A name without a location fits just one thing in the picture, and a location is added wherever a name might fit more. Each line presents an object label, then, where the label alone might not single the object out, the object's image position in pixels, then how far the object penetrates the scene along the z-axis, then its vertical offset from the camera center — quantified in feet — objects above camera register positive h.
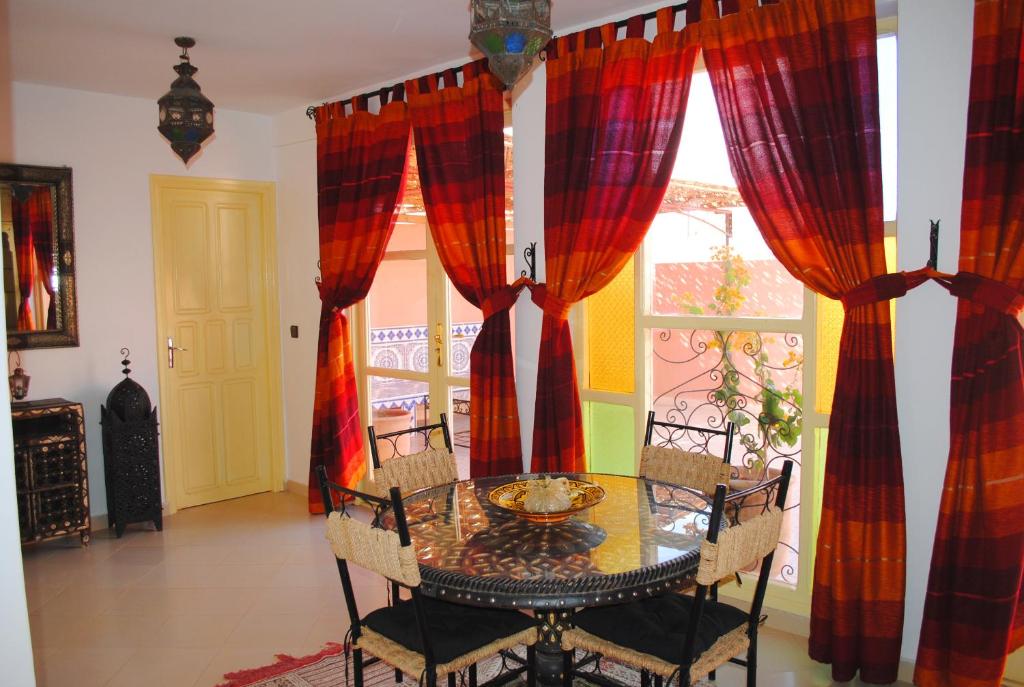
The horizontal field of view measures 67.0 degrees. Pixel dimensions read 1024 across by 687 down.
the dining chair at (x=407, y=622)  6.89 -3.36
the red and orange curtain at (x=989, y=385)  8.10 -1.05
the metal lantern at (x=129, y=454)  15.24 -3.18
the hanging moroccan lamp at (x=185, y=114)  12.02 +2.79
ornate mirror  14.61 +0.72
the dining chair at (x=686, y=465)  9.50 -2.22
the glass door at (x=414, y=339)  15.31 -0.99
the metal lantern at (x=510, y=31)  6.94 +2.34
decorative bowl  8.00 -2.30
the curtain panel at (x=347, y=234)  14.93 +1.16
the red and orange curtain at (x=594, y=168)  10.76 +1.77
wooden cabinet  13.96 -3.23
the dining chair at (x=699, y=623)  6.77 -3.35
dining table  6.71 -2.48
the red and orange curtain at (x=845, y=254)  9.02 +0.41
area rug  9.68 -4.87
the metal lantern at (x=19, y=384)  14.24 -1.66
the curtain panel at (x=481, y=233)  12.89 +0.98
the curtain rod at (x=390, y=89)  10.64 +3.86
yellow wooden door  16.80 -1.05
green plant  10.75 -1.34
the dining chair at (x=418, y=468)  9.92 -2.34
